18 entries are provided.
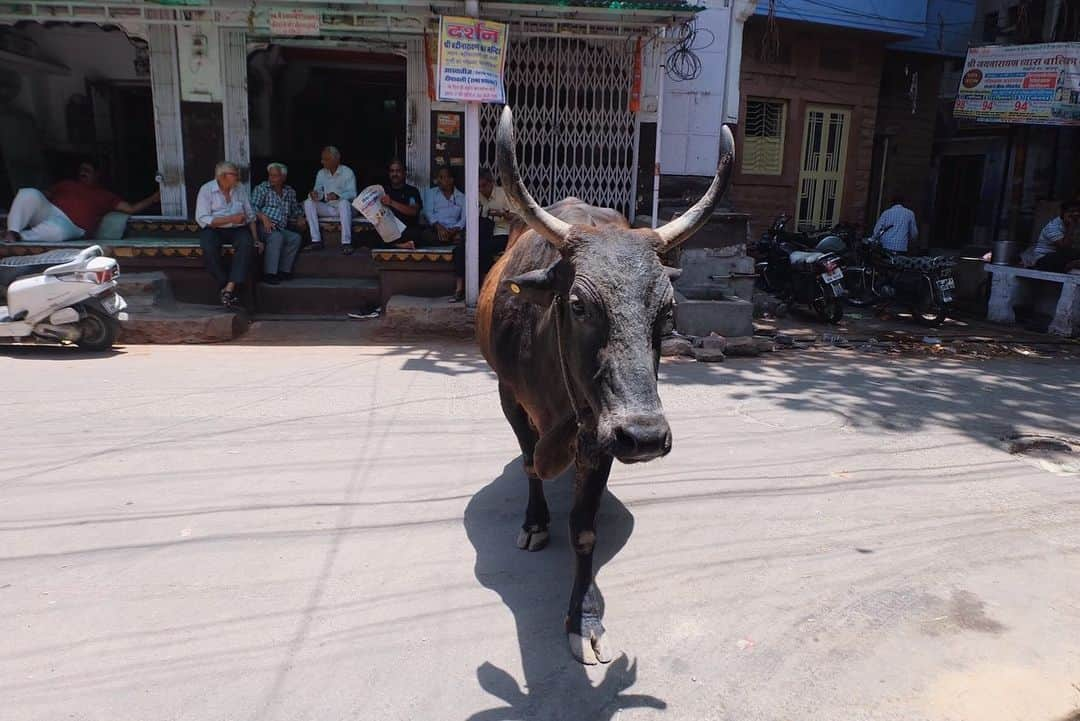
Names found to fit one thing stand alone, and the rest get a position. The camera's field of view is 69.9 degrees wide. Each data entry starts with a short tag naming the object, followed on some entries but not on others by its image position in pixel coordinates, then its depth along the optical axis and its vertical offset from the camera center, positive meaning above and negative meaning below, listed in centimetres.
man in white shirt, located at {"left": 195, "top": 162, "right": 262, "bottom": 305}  819 -53
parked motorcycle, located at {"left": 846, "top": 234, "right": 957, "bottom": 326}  977 -110
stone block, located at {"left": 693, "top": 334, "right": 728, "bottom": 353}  752 -147
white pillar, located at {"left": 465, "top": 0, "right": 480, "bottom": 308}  770 -22
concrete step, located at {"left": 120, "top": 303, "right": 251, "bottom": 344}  750 -148
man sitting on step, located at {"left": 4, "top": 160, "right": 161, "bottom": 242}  823 -44
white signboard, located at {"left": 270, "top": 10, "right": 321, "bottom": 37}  817 +159
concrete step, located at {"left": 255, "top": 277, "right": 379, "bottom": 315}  870 -134
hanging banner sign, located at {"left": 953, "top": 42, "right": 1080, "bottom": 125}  982 +148
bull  235 -53
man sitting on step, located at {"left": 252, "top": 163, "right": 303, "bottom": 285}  869 -55
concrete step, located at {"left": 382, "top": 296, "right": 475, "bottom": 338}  799 -140
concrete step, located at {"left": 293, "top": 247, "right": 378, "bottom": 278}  908 -101
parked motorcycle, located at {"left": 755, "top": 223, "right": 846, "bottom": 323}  964 -106
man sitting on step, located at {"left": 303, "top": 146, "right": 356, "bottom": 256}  920 -24
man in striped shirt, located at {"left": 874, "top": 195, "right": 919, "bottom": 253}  1116 -46
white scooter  664 -116
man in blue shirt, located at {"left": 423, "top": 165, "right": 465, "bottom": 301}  891 -36
